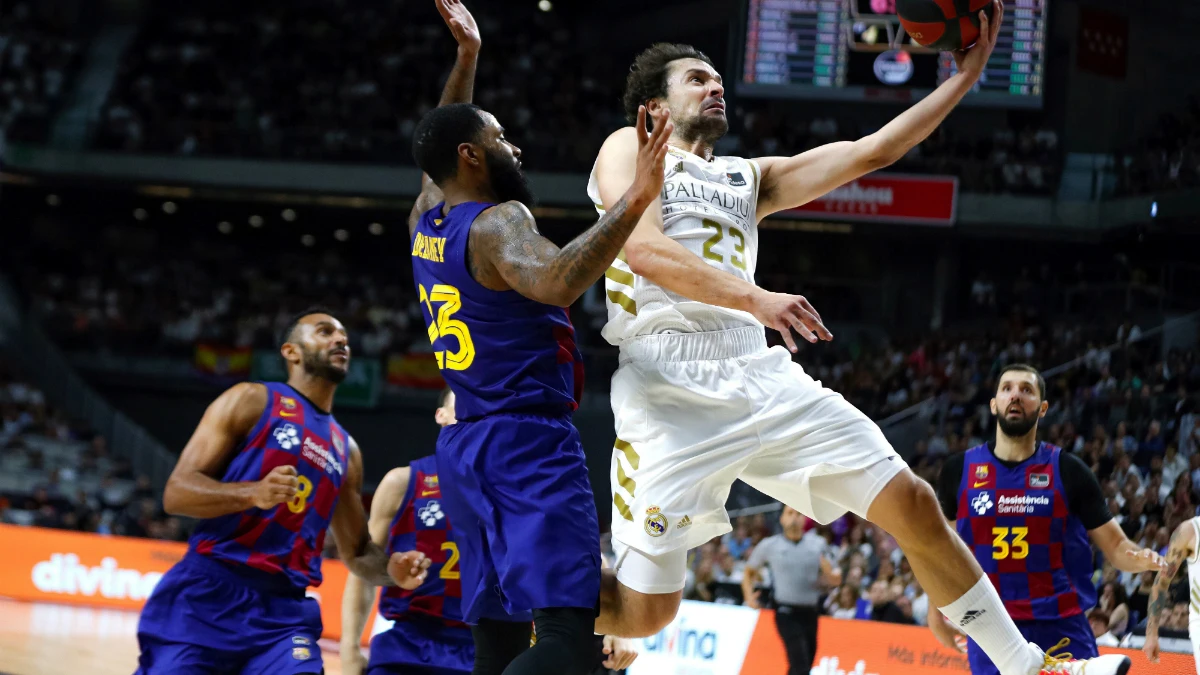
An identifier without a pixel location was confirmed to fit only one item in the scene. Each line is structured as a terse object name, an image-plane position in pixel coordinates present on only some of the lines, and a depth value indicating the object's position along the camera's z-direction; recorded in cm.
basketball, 421
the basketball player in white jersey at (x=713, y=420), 402
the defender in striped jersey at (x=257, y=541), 475
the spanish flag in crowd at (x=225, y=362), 2112
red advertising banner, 1850
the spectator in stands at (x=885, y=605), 1065
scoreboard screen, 1532
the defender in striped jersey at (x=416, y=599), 562
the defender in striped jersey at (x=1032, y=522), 631
